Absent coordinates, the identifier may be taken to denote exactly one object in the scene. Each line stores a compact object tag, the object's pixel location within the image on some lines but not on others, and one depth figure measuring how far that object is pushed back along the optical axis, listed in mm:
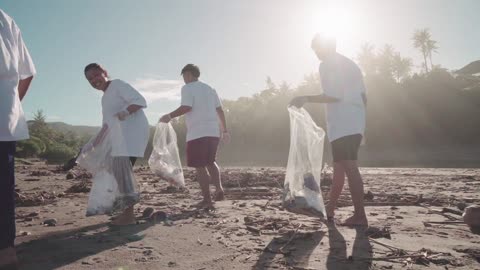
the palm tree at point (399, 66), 43312
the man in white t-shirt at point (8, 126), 2148
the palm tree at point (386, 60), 39750
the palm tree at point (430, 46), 54219
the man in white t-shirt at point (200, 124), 4504
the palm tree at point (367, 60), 42550
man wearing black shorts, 3301
